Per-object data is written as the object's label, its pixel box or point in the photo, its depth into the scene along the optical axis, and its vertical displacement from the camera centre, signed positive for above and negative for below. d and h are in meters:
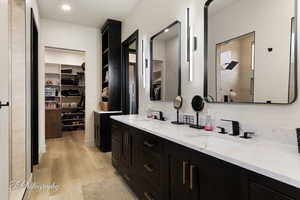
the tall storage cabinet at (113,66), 3.93 +0.75
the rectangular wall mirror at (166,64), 2.22 +0.50
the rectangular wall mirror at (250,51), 1.16 +0.38
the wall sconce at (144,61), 3.00 +0.65
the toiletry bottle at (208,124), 1.66 -0.25
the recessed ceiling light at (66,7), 3.35 +1.81
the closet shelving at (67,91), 5.82 +0.24
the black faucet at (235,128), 1.41 -0.24
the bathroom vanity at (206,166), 0.75 -0.39
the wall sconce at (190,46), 1.95 +0.59
